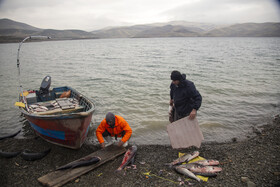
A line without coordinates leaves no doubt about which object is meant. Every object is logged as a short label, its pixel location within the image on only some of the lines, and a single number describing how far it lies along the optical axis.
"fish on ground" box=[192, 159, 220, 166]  5.42
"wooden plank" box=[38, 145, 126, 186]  4.87
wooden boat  6.34
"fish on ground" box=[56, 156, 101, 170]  5.40
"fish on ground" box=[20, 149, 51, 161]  6.31
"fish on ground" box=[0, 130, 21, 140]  8.49
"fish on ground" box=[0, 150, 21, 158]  6.52
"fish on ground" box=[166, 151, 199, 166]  5.60
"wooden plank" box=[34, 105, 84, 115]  7.56
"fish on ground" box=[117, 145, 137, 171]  5.64
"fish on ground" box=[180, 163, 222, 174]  5.08
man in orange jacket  5.97
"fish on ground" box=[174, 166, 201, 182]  4.82
